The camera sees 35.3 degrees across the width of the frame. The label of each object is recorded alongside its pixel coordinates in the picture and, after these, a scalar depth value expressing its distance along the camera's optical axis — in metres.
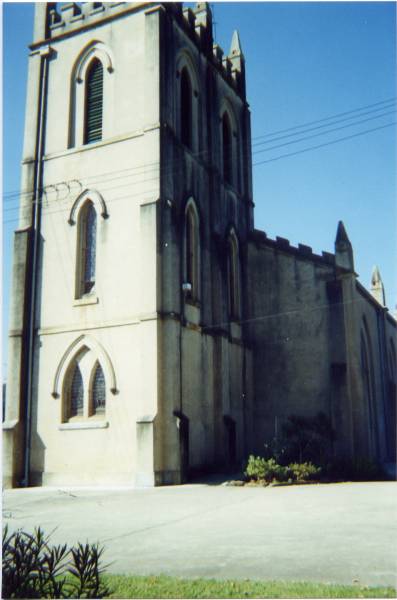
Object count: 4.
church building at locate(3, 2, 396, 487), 20.39
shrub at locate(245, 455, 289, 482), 19.02
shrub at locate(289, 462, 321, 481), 19.31
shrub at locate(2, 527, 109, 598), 6.17
